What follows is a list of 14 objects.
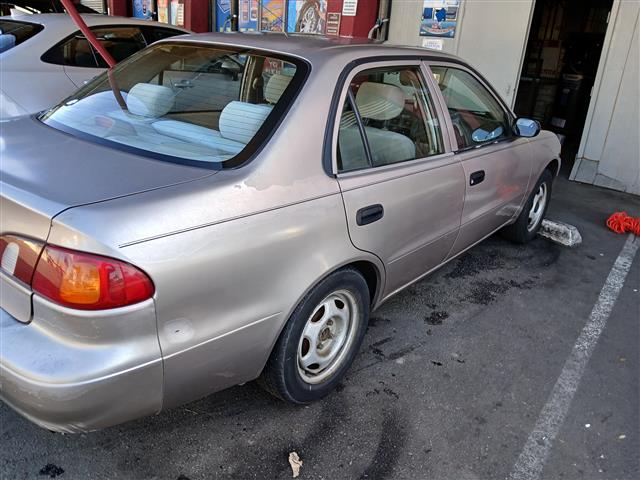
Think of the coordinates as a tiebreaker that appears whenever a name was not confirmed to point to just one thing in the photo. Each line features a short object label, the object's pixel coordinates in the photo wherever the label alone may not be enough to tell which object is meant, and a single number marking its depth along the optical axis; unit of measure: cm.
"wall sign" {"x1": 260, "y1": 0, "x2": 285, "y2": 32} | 945
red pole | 454
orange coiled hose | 528
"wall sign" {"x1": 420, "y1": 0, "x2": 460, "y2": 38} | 732
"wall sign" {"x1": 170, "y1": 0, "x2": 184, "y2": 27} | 1107
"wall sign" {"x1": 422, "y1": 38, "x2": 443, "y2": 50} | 758
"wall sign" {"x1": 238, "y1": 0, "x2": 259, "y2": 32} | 998
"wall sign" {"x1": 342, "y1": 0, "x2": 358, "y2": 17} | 777
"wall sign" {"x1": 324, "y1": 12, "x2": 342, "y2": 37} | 816
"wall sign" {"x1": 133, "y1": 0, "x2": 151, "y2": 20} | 1235
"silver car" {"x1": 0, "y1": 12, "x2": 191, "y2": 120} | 518
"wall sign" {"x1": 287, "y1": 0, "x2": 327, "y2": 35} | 855
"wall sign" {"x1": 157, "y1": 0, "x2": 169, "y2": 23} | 1162
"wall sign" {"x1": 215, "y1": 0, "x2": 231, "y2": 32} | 1055
